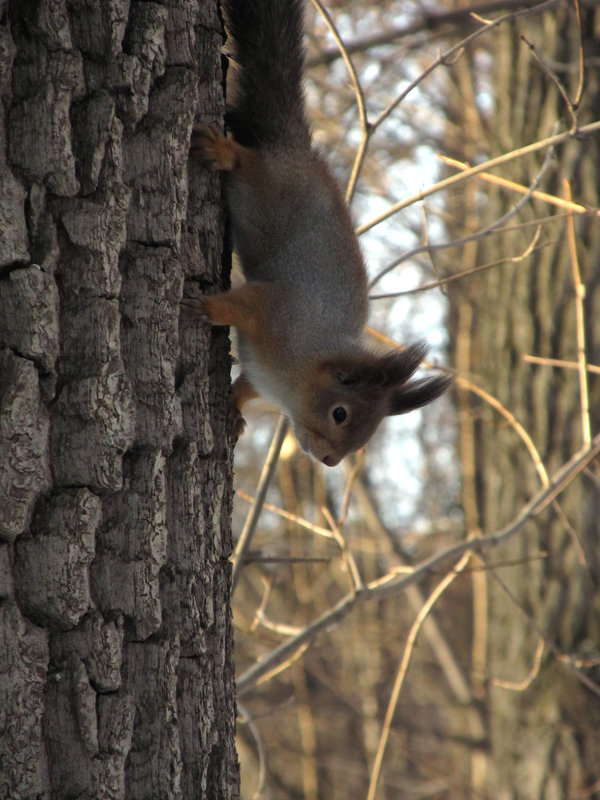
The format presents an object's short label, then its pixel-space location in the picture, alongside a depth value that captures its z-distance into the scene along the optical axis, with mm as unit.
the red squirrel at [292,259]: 4574
